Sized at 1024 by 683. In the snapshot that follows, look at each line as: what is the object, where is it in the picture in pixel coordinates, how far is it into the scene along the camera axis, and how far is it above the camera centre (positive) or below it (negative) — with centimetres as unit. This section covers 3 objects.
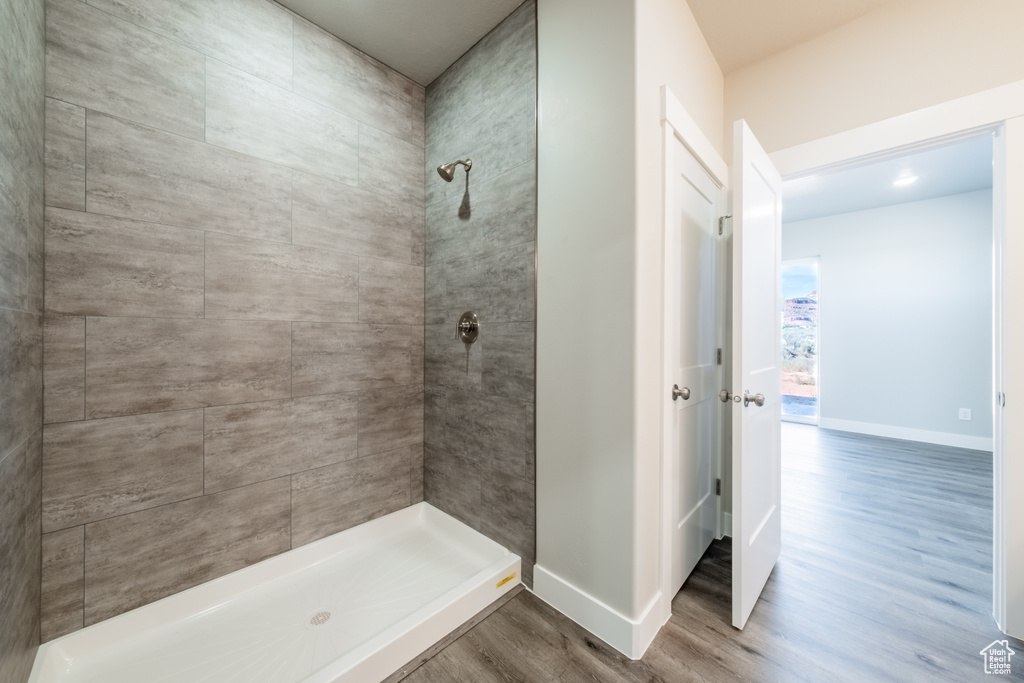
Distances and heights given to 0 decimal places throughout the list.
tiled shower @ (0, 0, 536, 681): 123 +19
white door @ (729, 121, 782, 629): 147 -10
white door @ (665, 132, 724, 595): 153 -6
